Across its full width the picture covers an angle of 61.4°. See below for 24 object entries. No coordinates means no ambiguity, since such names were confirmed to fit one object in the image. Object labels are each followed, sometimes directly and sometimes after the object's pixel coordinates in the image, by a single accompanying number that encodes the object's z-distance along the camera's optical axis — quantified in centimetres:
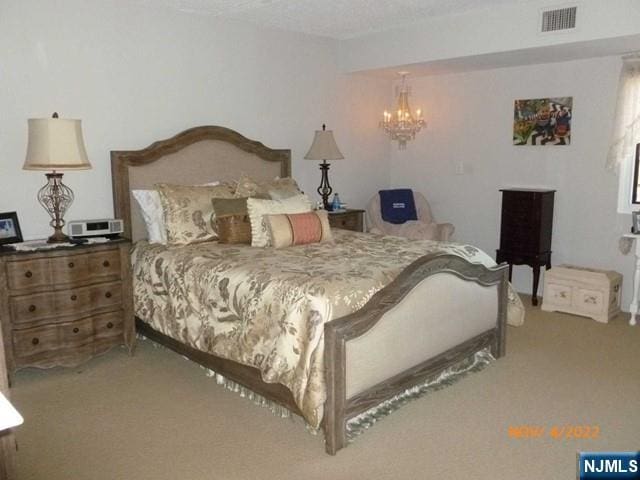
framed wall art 489
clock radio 361
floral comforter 255
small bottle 535
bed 253
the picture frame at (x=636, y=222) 432
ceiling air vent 392
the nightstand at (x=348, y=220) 513
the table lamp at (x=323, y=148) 503
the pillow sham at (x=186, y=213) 379
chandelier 571
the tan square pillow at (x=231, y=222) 379
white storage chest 443
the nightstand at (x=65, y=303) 321
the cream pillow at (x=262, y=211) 371
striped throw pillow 365
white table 430
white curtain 439
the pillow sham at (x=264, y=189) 414
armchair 523
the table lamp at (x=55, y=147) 330
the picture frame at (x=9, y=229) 350
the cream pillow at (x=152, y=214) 389
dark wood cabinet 485
